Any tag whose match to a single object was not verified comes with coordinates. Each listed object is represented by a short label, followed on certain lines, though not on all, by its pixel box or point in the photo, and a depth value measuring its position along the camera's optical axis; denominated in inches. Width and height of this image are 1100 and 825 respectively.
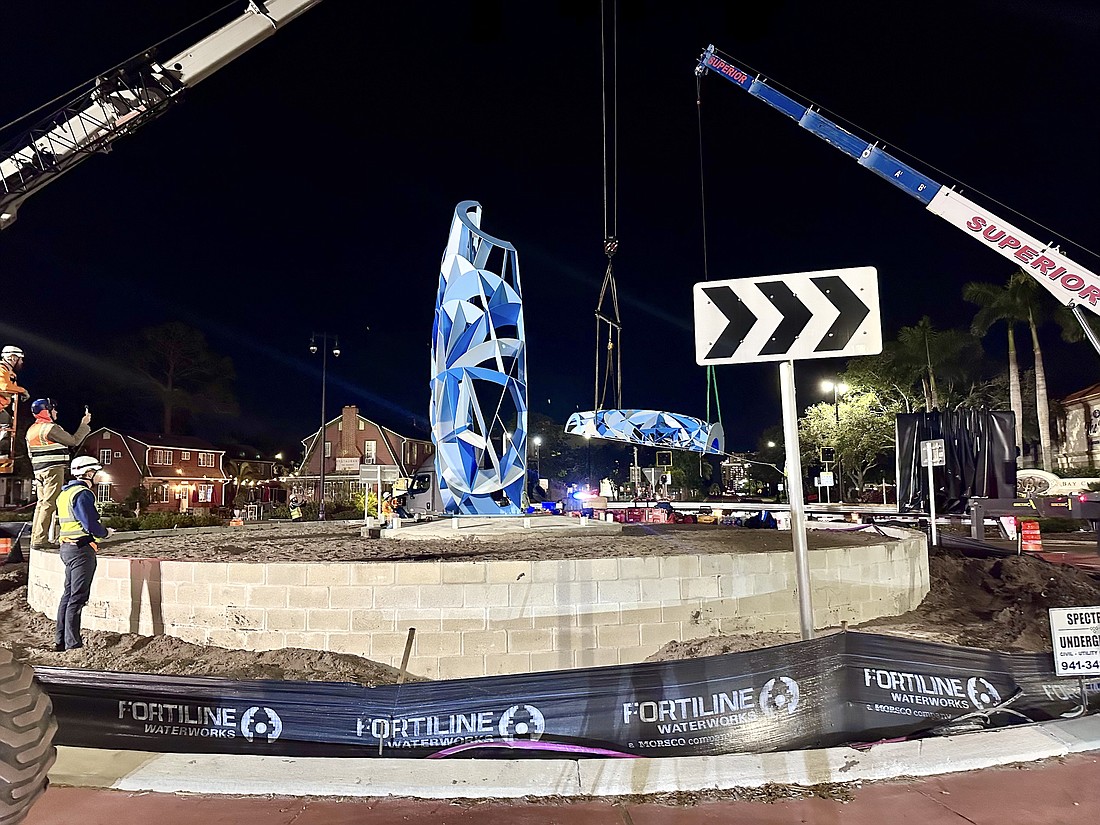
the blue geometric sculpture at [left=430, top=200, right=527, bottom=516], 613.3
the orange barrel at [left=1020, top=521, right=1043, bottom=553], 738.8
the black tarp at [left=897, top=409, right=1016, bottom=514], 687.1
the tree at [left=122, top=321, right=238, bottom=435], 2421.3
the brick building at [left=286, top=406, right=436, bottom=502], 2047.2
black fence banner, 173.8
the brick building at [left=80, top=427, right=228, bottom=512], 1903.3
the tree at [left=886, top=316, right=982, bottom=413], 2060.8
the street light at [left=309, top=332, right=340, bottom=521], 1128.0
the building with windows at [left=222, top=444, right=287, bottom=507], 2388.0
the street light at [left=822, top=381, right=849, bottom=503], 1856.7
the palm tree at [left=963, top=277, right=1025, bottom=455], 1766.7
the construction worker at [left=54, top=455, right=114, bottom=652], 296.8
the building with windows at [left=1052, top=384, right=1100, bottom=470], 2020.2
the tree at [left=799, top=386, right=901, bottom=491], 1943.9
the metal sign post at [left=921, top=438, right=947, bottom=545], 622.5
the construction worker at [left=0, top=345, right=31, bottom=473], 189.3
